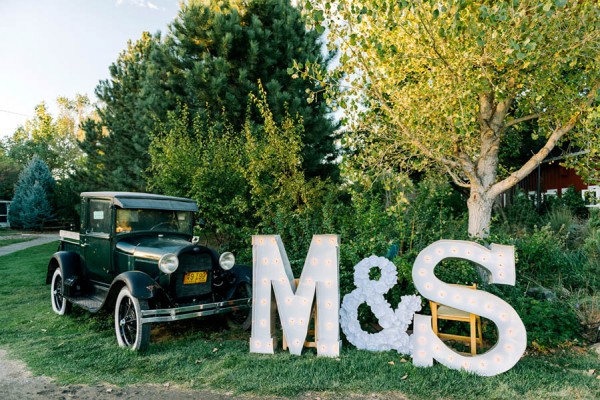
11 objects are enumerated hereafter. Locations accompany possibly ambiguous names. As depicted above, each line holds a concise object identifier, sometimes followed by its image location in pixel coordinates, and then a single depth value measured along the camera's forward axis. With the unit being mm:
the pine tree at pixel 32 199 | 26781
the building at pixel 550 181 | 16164
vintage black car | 5324
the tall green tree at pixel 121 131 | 13367
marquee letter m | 4969
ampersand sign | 5008
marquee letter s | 4316
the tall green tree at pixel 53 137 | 43281
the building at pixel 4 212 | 30392
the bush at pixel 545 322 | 5035
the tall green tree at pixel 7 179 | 32656
